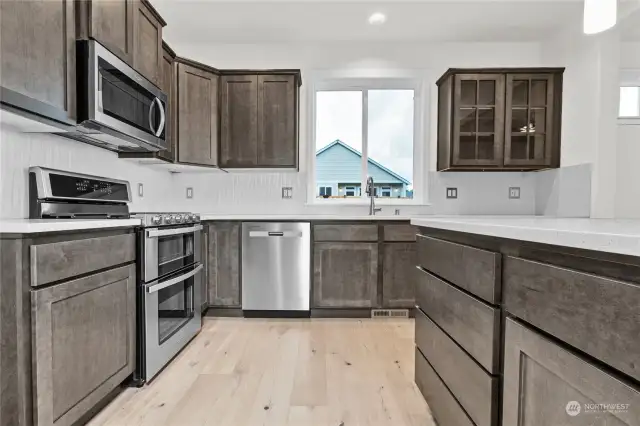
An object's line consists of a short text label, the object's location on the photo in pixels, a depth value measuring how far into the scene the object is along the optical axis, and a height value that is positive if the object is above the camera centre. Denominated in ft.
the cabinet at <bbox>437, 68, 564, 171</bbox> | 10.54 +2.73
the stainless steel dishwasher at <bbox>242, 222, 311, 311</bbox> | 9.95 -1.68
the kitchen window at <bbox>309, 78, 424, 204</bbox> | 12.33 +2.32
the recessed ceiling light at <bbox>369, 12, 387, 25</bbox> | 10.10 +5.55
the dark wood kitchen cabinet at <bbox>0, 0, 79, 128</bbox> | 4.34 +1.98
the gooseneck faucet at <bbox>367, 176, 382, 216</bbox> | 11.46 +0.38
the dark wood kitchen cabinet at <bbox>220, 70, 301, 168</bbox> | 10.77 +2.67
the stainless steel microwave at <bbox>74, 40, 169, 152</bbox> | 5.59 +1.84
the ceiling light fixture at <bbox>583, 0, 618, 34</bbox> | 4.46 +2.52
